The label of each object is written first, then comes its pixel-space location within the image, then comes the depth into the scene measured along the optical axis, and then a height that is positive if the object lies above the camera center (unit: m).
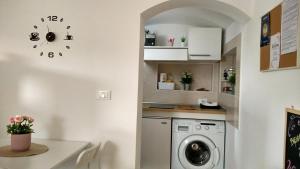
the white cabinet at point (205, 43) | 3.56 +0.61
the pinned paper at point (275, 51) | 1.50 +0.21
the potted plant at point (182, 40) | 3.78 +0.68
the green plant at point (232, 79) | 2.85 +0.06
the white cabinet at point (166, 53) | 3.64 +0.46
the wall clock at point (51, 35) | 2.28 +0.44
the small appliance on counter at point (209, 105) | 3.57 -0.33
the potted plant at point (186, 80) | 4.05 +0.05
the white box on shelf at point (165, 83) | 4.08 -0.01
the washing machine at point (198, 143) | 3.30 -0.83
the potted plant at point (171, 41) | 3.87 +0.69
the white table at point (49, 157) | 1.53 -0.54
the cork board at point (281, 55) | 1.32 +0.21
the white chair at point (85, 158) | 1.76 -0.59
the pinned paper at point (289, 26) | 1.29 +0.33
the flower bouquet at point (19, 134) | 1.79 -0.41
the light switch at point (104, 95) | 2.23 -0.12
